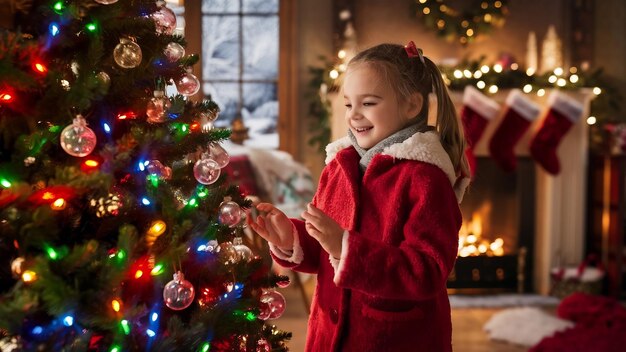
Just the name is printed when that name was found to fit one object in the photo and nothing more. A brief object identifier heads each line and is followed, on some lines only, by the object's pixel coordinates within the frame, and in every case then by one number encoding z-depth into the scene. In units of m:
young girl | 1.32
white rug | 3.66
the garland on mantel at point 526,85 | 4.52
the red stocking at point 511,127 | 4.48
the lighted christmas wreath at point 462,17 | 4.82
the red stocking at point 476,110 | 4.43
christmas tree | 1.05
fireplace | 4.67
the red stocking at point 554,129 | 4.50
